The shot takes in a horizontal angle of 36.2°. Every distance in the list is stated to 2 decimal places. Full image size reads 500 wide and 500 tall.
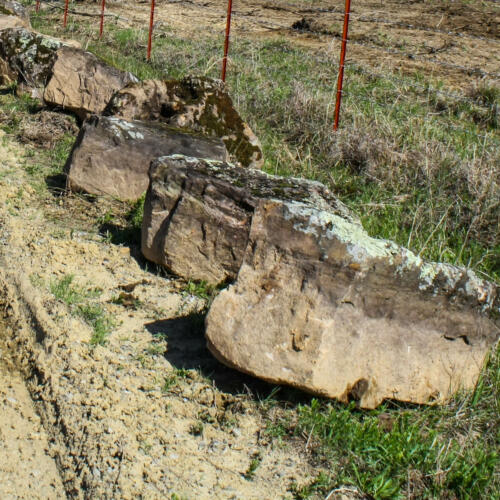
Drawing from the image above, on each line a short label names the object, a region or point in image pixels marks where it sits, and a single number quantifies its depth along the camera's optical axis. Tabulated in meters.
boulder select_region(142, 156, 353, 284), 4.40
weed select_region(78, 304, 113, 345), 3.87
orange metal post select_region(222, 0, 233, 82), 8.62
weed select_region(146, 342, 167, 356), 3.83
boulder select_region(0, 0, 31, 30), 10.22
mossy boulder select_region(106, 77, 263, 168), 6.30
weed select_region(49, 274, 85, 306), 4.21
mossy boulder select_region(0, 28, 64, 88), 8.20
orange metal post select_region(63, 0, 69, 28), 13.87
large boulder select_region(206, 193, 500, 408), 3.43
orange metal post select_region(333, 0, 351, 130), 6.94
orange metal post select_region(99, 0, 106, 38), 12.69
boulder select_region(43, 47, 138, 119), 7.29
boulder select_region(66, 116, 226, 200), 5.53
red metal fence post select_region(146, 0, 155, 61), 10.60
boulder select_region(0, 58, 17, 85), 8.37
